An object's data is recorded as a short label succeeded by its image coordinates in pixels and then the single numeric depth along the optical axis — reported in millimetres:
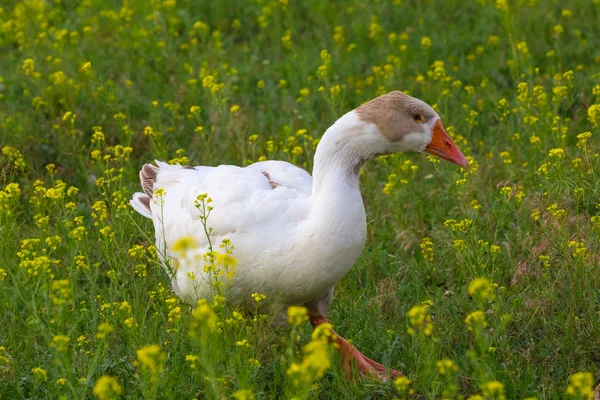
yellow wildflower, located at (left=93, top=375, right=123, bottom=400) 6744
